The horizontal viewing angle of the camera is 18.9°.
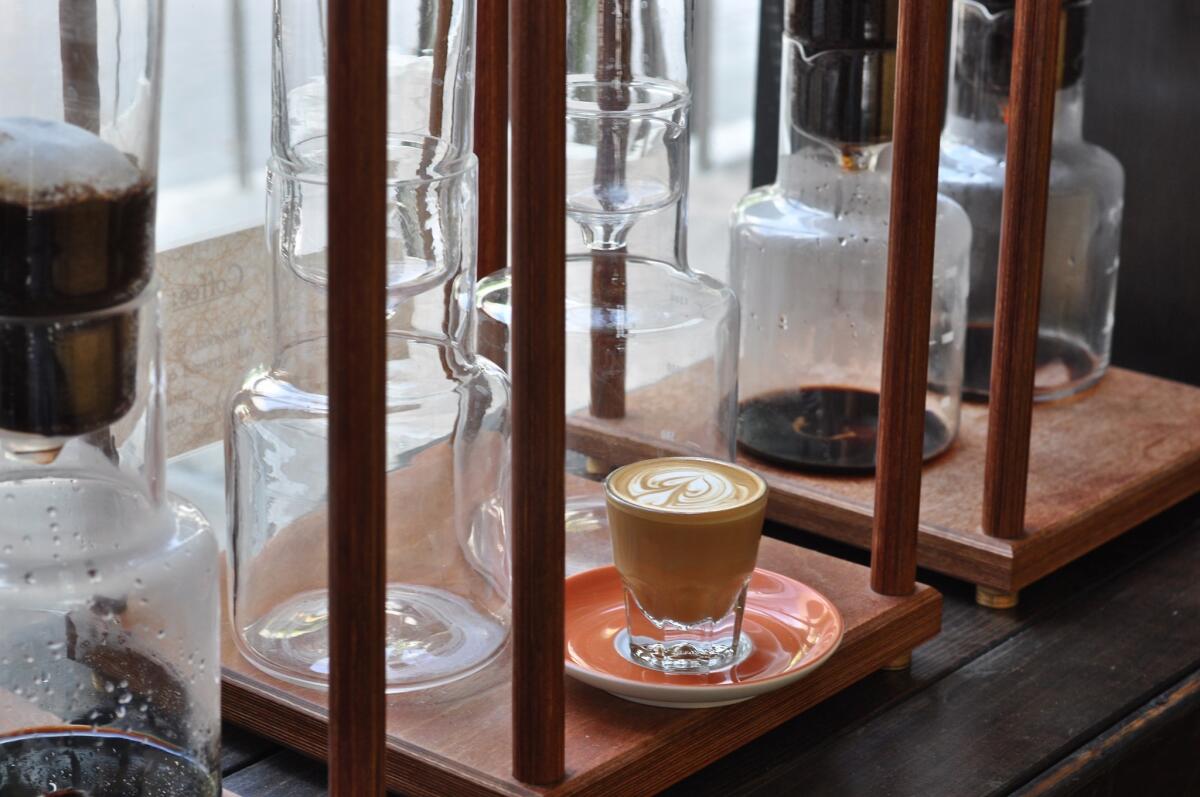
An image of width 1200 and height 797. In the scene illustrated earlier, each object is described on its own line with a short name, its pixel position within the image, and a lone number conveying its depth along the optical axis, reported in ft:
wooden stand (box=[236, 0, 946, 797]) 4.49
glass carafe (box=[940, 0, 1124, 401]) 6.43
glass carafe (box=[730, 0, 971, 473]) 6.03
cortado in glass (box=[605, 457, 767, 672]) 5.04
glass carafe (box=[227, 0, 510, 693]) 5.09
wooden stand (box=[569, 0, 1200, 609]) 5.34
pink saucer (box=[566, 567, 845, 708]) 5.06
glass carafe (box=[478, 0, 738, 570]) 5.53
